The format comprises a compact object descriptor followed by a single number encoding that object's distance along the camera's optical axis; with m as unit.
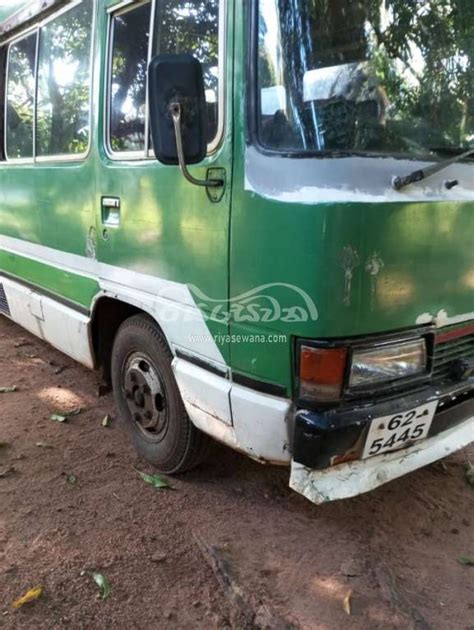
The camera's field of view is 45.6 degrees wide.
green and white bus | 2.06
